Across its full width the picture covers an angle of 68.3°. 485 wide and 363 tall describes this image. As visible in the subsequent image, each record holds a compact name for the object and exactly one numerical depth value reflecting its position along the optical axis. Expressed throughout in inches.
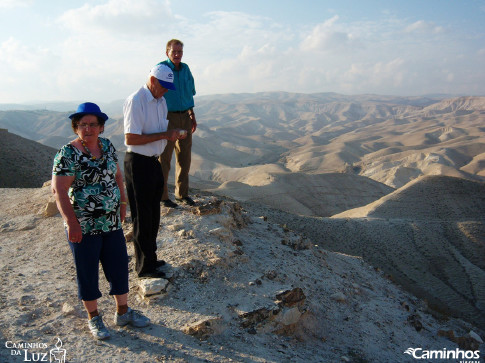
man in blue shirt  173.2
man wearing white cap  129.5
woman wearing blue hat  100.4
